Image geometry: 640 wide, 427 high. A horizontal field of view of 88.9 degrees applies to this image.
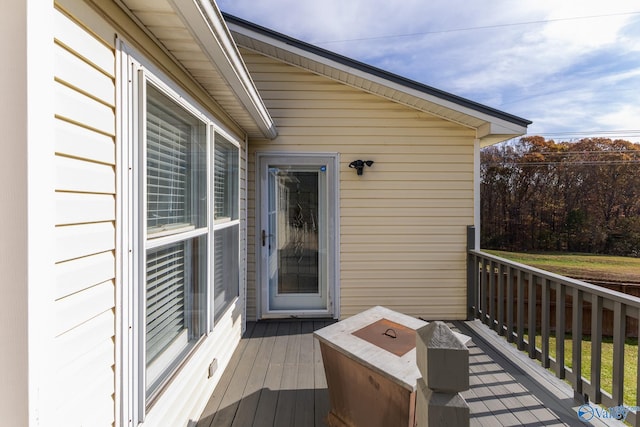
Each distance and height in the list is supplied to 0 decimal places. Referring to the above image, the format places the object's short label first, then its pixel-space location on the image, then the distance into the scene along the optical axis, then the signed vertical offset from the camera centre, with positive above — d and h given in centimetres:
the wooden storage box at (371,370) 166 -88
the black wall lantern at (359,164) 404 +56
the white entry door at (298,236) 408 -34
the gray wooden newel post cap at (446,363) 88 -41
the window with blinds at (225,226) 266 -16
